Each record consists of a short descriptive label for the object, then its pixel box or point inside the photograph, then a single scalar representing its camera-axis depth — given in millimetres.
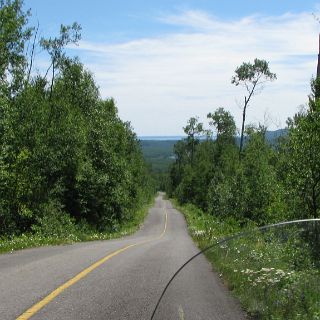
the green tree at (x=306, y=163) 17984
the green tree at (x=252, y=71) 56156
